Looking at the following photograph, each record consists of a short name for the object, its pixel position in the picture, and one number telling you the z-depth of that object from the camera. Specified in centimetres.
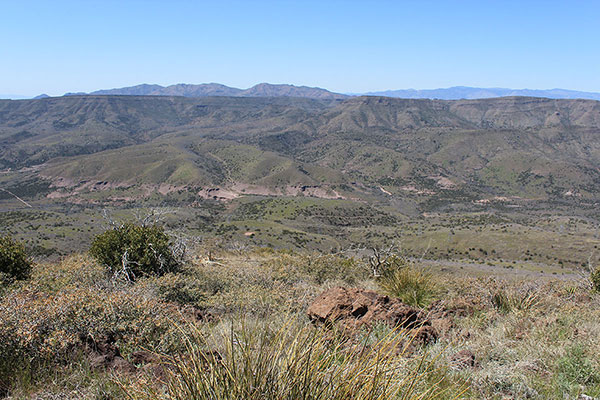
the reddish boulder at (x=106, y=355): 338
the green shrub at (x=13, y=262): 880
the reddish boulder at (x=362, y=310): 484
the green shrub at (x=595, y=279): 930
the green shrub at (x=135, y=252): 946
